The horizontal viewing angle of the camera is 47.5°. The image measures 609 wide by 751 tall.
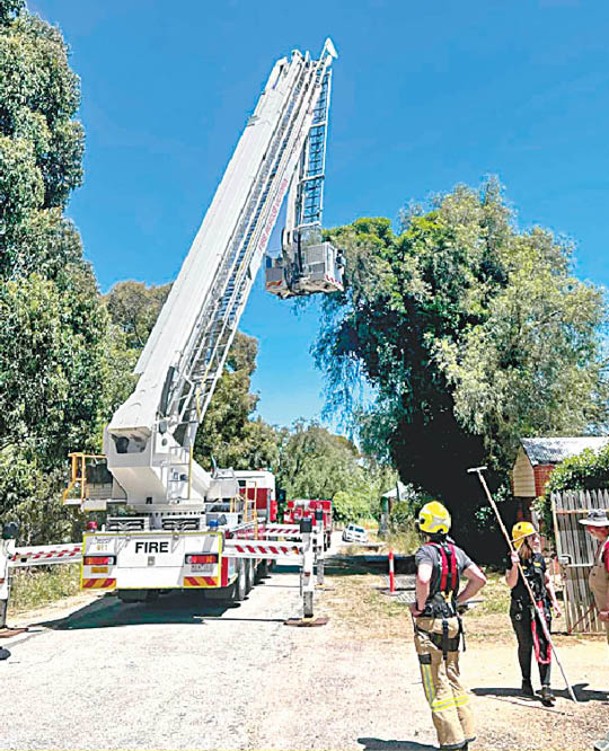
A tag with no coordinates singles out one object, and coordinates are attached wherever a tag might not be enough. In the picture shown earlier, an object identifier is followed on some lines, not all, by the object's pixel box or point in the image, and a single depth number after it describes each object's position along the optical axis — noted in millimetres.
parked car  39031
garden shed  19641
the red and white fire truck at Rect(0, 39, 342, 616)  10305
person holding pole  6250
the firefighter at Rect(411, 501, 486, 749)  4582
